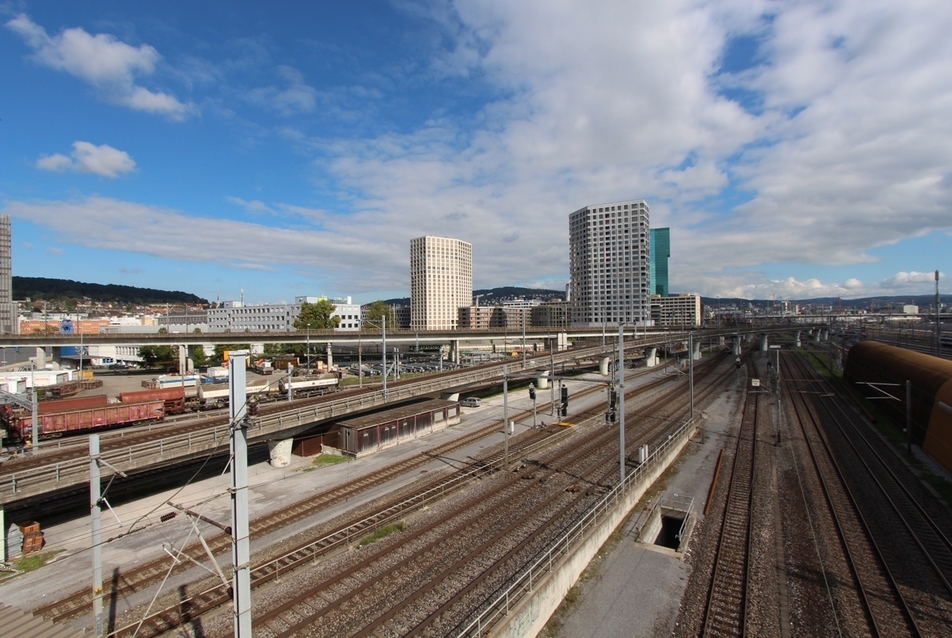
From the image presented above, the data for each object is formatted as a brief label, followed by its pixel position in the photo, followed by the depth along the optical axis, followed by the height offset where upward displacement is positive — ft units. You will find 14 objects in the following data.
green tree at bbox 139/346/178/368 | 263.08 -22.12
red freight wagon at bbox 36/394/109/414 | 110.57 -21.84
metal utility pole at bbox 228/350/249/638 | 21.22 -8.93
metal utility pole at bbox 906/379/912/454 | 92.43 -20.93
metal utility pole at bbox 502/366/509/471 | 79.38 -23.57
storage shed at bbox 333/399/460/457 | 94.12 -25.05
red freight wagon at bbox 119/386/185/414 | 128.77 -23.24
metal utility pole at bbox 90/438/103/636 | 29.58 -13.80
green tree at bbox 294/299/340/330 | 312.09 +0.70
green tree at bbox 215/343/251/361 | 265.65 -18.12
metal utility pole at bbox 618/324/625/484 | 62.82 -12.99
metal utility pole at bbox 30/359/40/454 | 76.18 -19.24
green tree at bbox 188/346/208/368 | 274.57 -23.63
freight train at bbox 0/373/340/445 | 107.14 -24.52
